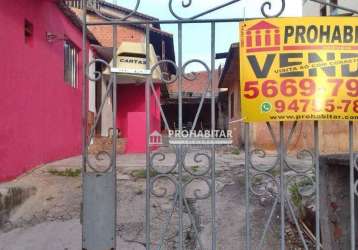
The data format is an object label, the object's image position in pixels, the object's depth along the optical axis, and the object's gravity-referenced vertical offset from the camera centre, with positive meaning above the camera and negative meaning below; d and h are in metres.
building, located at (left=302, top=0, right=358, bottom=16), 11.22 +3.78
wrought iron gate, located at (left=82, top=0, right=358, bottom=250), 2.57 -0.30
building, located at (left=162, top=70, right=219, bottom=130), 14.38 +1.03
